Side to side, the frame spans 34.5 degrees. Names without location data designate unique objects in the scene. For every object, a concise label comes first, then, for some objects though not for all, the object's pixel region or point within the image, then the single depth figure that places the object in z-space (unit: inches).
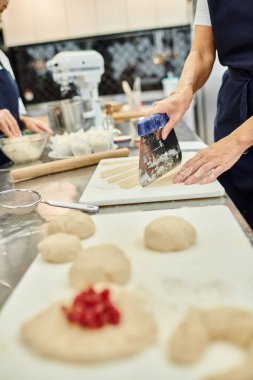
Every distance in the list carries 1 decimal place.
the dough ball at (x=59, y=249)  30.8
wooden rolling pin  56.5
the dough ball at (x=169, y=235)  31.0
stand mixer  88.0
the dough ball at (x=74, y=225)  34.5
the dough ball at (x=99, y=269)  27.1
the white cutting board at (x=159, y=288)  20.1
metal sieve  42.1
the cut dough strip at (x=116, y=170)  53.4
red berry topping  21.5
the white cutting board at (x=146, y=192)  43.3
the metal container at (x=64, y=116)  84.9
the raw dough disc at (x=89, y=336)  20.4
